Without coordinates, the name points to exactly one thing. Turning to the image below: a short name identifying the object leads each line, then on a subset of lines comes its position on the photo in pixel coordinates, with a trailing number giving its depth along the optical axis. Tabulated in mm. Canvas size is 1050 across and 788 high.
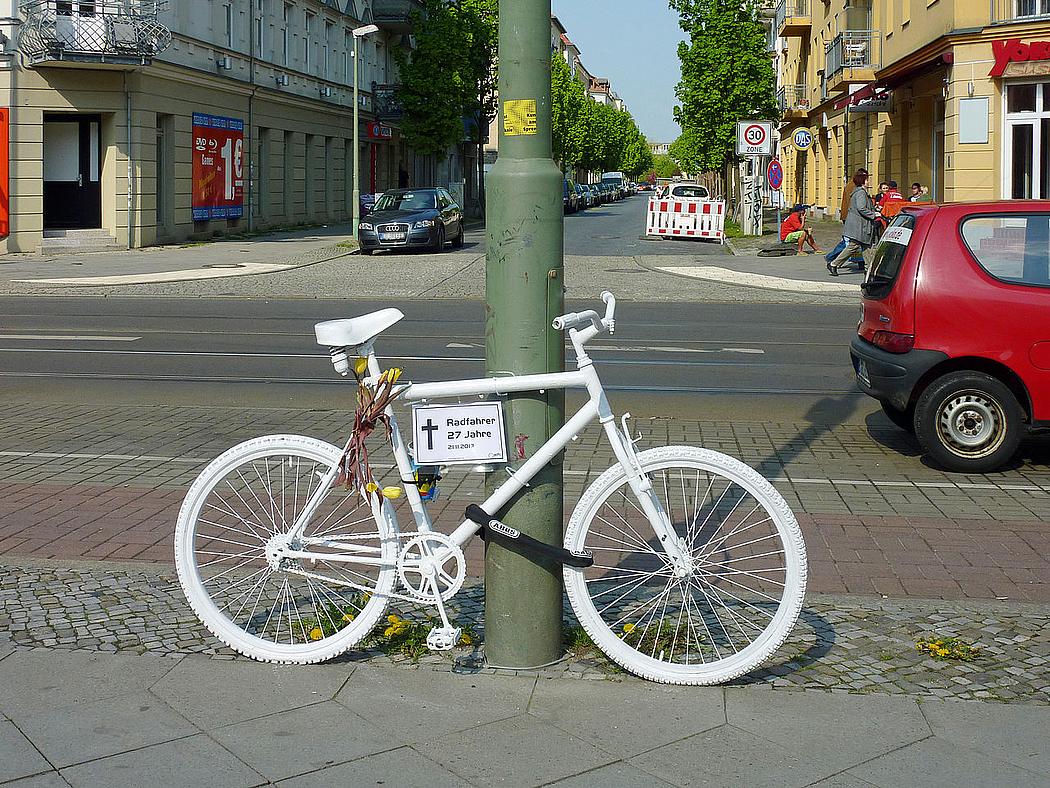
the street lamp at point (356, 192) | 34906
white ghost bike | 4383
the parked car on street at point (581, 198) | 74562
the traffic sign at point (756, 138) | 33594
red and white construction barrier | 39281
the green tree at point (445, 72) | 54656
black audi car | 31953
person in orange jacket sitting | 32094
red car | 8398
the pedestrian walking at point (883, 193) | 31144
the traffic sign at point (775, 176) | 33281
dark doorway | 32938
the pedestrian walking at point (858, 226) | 26281
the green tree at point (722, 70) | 44062
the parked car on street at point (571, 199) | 68625
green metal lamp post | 4414
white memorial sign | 4383
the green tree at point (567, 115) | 81562
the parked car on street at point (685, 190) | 52331
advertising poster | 37062
